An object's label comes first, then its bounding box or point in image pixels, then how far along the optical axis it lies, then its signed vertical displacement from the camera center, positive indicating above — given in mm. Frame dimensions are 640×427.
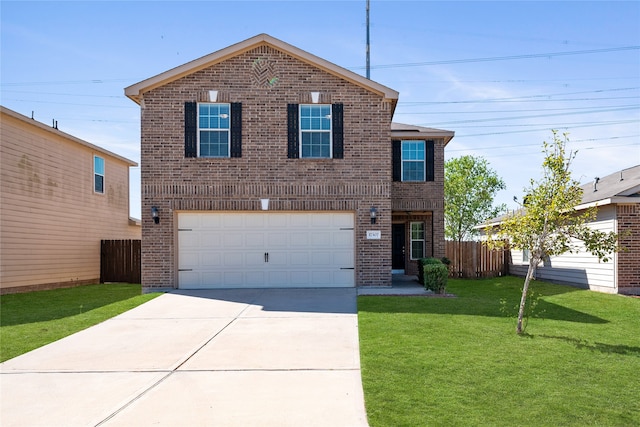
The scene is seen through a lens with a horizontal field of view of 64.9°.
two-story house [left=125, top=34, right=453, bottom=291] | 14188 +1609
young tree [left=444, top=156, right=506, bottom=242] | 36438 +2678
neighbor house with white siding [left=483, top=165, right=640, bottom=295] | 14312 -596
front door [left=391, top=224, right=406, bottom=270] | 20906 -707
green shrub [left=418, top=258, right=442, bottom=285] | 14677 -1084
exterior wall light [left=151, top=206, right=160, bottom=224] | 14023 +424
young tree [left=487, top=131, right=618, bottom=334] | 8273 +111
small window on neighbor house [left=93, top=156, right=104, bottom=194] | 20969 +2333
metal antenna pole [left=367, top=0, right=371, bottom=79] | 27906 +8890
